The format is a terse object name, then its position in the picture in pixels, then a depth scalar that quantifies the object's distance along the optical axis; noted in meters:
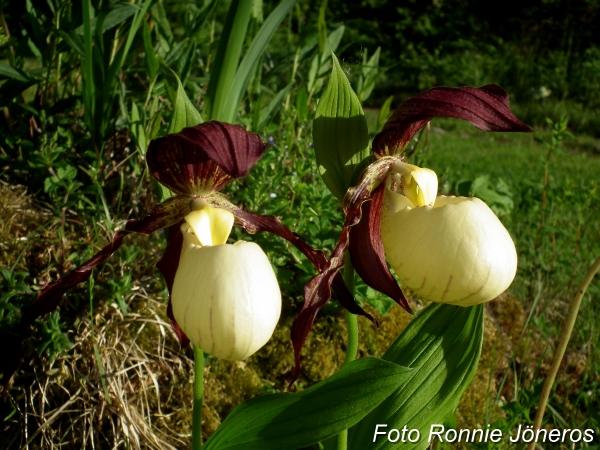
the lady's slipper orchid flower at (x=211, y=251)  0.21
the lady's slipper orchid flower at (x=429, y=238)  0.23
